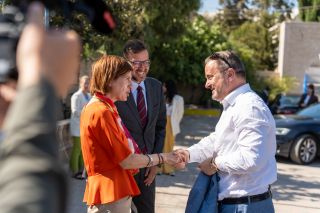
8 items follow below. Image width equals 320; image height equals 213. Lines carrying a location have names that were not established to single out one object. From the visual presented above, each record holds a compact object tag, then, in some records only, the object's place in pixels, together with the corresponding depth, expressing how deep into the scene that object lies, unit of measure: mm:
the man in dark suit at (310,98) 15898
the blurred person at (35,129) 1011
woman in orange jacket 3080
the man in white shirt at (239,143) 3092
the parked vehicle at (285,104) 17458
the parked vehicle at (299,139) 11008
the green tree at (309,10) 41375
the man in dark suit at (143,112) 4062
